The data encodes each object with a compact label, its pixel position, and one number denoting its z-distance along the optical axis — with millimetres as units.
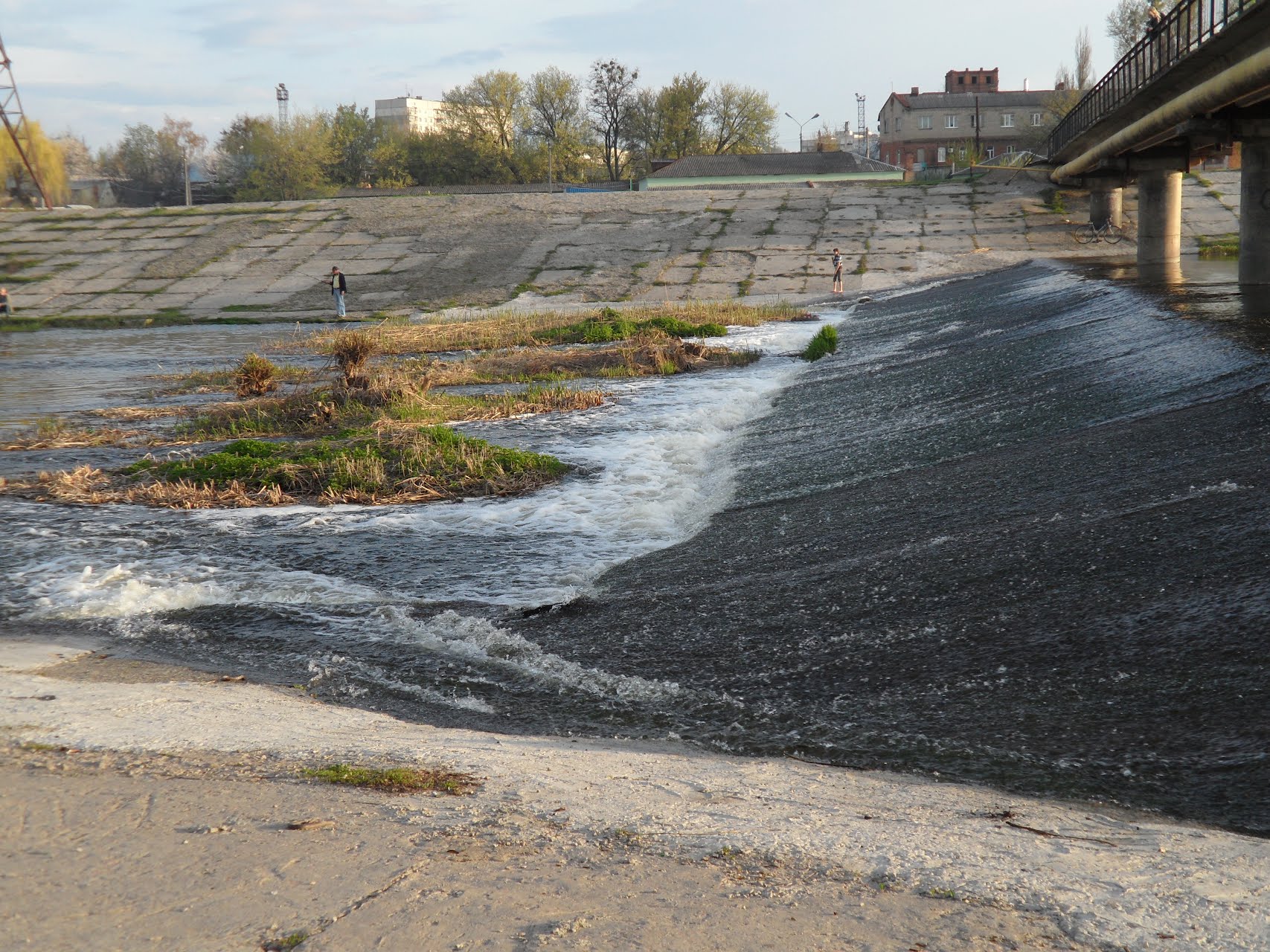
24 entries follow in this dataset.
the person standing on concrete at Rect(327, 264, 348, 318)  35250
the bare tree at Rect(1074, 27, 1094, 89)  79000
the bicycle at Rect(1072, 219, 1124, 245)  37281
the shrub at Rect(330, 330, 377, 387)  17344
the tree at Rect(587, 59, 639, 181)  93562
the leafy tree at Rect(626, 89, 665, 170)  92500
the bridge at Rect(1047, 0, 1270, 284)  16453
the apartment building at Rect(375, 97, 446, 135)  176088
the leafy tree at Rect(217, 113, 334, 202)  82750
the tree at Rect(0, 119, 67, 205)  70125
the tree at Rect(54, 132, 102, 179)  121269
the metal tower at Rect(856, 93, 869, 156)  124175
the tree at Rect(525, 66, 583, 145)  91000
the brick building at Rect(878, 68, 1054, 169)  110125
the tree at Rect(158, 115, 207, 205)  110625
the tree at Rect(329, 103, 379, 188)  90312
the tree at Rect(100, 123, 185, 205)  109188
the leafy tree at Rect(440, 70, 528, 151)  89625
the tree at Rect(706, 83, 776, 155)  92062
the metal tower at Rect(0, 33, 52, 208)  61438
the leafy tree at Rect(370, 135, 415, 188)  86875
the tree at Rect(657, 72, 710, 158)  91562
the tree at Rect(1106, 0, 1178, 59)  71438
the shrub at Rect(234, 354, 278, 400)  19219
